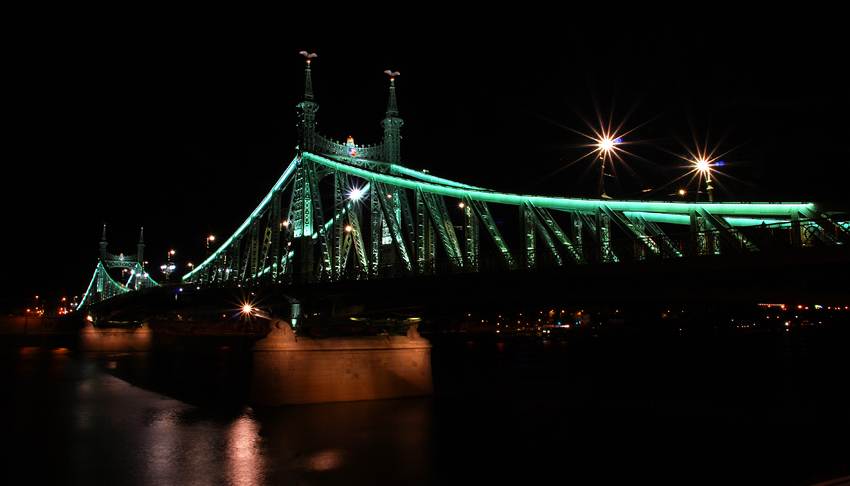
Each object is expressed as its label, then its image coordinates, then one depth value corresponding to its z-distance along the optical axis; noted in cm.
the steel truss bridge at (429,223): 2577
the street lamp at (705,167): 2820
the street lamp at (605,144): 2969
